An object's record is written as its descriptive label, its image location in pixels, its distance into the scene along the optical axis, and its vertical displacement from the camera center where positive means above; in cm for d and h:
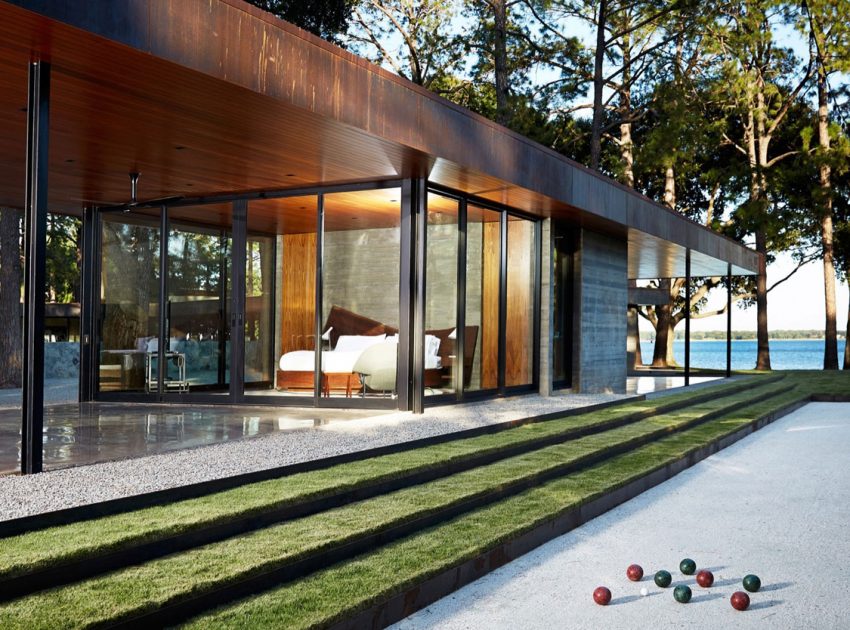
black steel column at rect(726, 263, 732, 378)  1809 +39
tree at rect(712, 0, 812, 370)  2119 +629
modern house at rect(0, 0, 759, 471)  533 +120
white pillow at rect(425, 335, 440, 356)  893 -14
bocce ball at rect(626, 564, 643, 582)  432 -119
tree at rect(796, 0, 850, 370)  2127 +688
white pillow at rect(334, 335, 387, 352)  895 -11
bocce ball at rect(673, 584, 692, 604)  402 -121
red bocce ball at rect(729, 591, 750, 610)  394 -121
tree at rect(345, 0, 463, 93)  1995 +685
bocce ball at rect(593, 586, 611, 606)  399 -121
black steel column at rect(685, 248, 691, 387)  1565 +12
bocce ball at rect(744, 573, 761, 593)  418 -120
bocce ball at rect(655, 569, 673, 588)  421 -119
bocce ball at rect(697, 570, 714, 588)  426 -121
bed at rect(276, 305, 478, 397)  898 -22
